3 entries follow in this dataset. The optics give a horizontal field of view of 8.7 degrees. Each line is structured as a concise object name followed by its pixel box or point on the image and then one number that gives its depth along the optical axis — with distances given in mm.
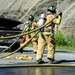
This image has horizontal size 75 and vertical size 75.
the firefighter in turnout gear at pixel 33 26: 20391
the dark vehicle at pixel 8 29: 22344
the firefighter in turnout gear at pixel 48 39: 14953
